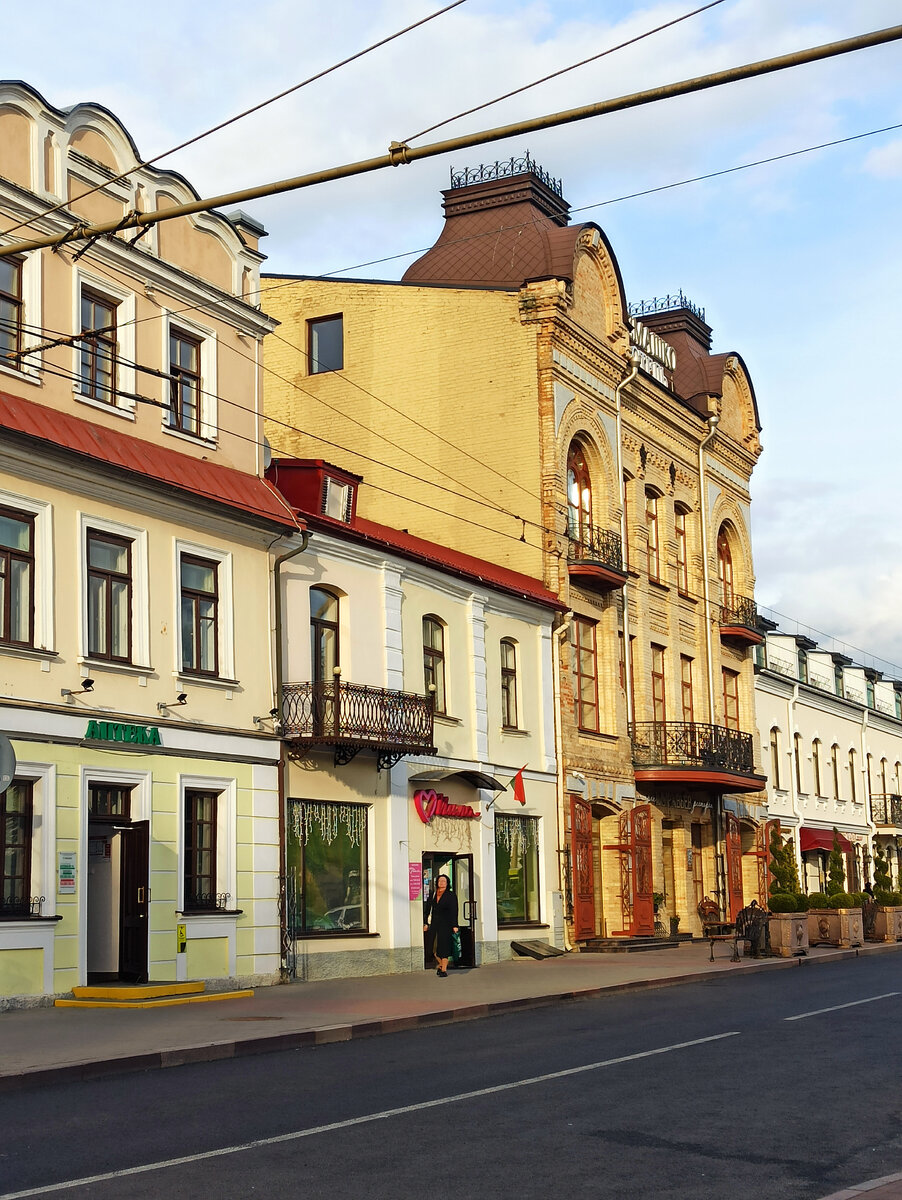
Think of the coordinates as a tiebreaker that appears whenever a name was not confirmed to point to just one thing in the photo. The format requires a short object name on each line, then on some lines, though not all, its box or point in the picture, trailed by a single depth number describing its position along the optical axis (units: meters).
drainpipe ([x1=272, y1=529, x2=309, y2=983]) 22.16
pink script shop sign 25.94
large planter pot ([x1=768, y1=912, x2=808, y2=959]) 28.88
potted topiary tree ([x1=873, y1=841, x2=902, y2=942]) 35.16
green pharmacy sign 18.94
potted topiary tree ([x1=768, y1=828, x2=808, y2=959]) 28.89
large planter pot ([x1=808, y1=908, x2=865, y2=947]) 32.00
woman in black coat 23.50
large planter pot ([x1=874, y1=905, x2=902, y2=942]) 35.16
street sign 12.79
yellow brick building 32.62
